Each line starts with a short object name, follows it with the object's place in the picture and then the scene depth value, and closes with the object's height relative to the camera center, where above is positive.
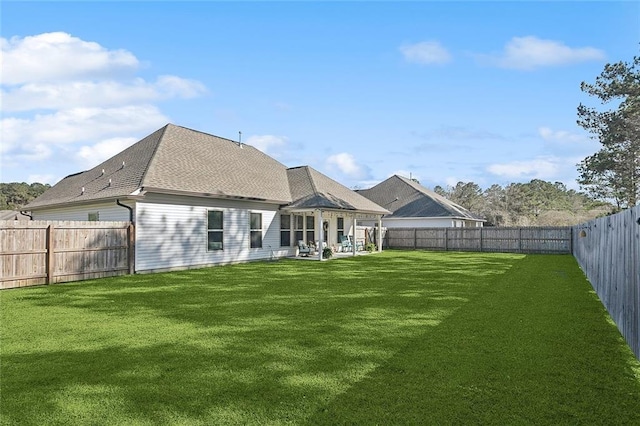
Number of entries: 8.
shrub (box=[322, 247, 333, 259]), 18.41 -1.59
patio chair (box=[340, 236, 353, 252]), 21.95 -1.37
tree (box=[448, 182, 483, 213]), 57.69 +4.10
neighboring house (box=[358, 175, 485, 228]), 29.45 +1.12
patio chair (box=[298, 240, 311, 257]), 18.69 -1.44
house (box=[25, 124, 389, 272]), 13.32 +0.73
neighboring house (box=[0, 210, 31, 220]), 27.81 +0.25
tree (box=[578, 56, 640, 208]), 22.23 +5.39
